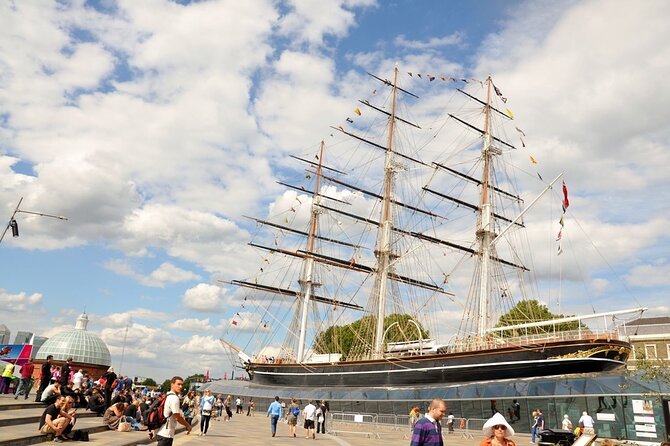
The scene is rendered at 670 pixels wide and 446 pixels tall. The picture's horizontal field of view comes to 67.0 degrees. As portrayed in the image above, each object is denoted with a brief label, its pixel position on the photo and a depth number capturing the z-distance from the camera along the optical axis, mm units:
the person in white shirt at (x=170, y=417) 7129
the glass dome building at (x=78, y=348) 85188
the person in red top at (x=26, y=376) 18609
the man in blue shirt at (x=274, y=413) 19906
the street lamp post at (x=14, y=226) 21056
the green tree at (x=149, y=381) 160025
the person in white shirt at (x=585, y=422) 20125
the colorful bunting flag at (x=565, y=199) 33875
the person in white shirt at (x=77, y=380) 20928
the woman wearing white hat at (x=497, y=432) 5074
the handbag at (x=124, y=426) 15625
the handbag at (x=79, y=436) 11758
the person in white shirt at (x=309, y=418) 20812
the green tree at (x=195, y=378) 141725
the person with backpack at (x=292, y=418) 21764
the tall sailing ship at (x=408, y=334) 30469
